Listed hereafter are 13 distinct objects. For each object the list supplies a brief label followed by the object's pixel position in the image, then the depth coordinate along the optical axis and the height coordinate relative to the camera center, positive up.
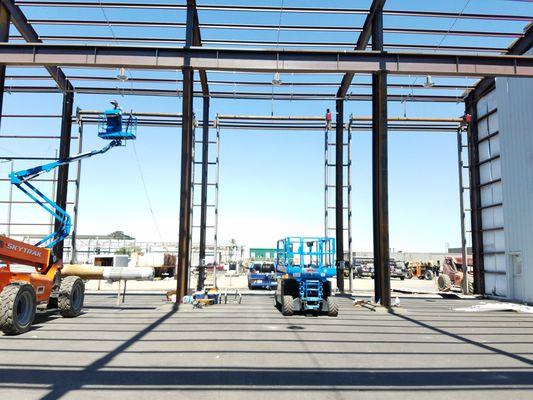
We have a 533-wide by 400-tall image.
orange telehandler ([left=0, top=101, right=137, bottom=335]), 10.97 -1.05
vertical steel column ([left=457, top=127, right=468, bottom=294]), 26.40 +2.65
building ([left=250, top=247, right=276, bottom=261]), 34.18 -1.26
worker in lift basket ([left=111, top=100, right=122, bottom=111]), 16.97 +5.39
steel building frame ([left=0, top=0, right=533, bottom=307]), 17.61 +7.63
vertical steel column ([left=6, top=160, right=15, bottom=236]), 22.14 +1.50
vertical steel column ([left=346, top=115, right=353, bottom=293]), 25.66 +3.39
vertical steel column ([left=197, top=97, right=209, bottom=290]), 25.30 +3.93
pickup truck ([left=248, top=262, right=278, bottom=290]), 29.08 -2.59
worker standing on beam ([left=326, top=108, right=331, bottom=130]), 26.11 +7.47
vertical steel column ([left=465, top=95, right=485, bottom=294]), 26.00 +2.76
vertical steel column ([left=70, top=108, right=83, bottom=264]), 24.53 +2.30
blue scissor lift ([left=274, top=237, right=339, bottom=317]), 15.57 -1.27
